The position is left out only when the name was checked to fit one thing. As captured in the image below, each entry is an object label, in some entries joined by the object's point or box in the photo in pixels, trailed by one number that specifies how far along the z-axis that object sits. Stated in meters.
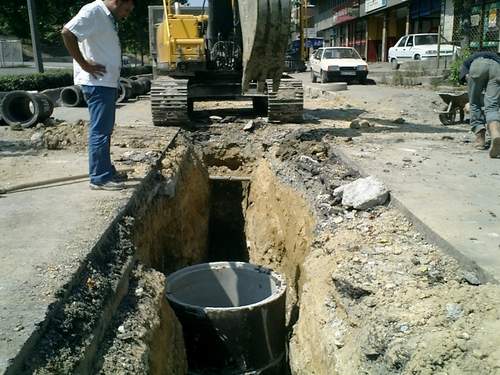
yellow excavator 9.98
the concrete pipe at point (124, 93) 15.91
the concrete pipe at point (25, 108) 10.10
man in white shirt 4.89
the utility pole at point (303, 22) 11.00
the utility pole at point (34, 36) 16.39
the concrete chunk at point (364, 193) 5.22
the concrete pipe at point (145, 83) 18.75
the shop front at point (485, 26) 19.81
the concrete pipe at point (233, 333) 4.89
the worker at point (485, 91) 7.14
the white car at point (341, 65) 22.19
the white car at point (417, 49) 23.28
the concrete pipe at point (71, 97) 14.37
